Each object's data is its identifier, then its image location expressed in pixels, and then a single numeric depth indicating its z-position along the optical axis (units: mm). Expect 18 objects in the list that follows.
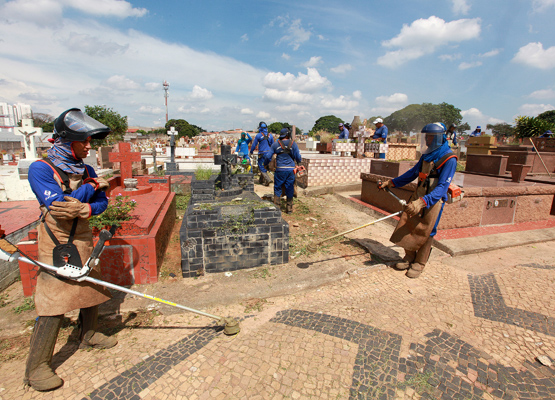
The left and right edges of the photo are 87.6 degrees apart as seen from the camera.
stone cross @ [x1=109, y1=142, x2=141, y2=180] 7539
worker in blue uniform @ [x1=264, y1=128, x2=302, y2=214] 6965
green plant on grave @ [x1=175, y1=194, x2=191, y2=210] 8039
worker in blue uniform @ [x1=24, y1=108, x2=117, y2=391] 2250
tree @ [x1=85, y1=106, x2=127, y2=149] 28450
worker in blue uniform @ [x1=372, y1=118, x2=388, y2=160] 11559
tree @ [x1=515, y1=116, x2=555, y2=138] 16844
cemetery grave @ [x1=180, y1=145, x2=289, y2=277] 3977
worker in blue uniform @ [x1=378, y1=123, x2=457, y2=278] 3715
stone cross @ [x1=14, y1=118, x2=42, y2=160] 8984
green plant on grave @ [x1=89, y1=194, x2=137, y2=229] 3824
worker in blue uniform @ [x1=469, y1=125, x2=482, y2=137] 15361
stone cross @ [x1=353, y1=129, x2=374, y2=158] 12055
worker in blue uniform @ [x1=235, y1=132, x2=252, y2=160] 11742
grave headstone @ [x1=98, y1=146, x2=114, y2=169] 12703
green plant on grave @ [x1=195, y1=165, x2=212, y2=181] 10227
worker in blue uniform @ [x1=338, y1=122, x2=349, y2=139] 13891
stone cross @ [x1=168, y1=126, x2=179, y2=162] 13227
